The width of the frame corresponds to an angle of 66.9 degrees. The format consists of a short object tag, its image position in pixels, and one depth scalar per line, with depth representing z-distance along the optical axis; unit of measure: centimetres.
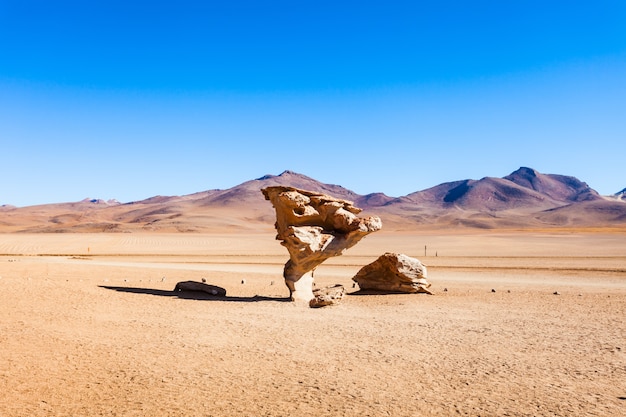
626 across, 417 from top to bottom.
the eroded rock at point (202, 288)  1688
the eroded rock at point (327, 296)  1498
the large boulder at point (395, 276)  1798
